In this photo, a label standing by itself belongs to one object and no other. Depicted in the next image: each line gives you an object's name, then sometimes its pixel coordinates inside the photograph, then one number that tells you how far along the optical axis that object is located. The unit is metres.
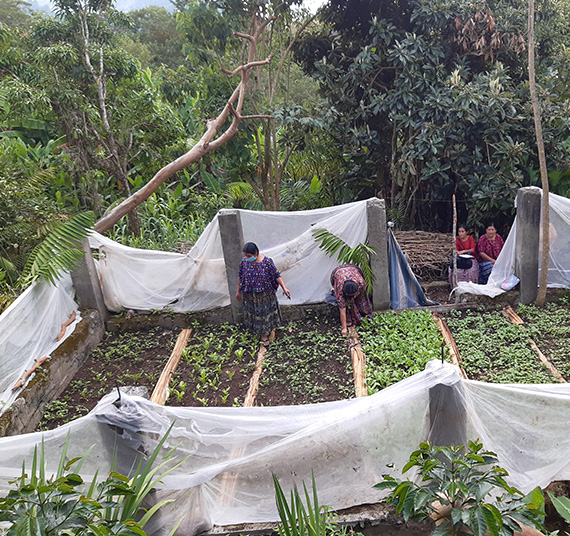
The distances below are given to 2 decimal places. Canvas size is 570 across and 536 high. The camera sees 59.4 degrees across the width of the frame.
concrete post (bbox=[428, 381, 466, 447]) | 2.71
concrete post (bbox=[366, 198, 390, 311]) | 5.25
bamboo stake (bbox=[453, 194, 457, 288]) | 5.66
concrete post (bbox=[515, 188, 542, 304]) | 5.09
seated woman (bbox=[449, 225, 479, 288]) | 5.86
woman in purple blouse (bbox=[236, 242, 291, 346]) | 5.06
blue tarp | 5.46
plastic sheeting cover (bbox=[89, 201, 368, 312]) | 5.42
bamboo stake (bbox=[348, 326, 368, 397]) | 4.25
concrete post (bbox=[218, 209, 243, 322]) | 5.26
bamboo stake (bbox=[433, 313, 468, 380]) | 4.45
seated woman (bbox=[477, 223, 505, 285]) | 5.81
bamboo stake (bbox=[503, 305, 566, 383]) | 4.09
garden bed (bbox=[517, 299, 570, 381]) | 4.39
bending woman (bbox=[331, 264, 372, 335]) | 5.02
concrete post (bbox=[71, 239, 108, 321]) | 5.53
